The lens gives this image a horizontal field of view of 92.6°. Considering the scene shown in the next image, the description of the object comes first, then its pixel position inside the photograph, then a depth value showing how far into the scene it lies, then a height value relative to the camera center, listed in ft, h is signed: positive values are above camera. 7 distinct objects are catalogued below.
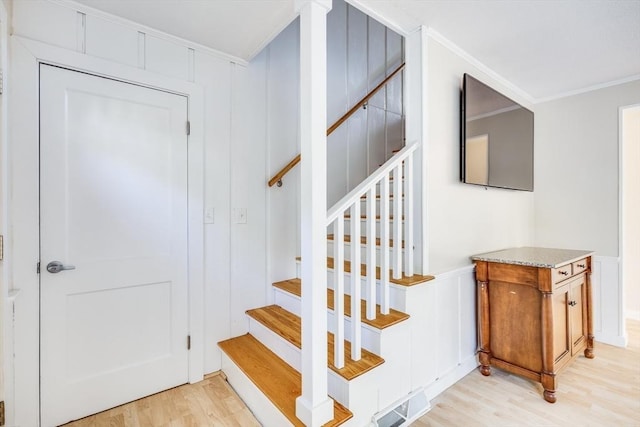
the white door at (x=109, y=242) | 5.43 -0.51
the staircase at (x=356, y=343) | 5.00 -2.42
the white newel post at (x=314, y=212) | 4.44 +0.05
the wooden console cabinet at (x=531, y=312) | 6.44 -2.23
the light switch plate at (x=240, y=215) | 7.40 +0.01
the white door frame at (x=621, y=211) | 8.89 +0.11
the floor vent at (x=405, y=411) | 5.28 -3.56
